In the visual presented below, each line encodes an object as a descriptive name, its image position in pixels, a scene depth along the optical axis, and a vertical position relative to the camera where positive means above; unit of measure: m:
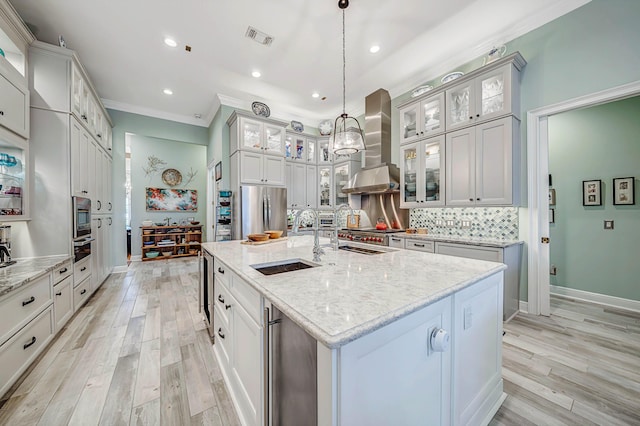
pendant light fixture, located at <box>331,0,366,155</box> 2.35 +0.72
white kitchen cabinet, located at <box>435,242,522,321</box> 2.55 -0.52
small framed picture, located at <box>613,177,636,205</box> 2.86 +0.23
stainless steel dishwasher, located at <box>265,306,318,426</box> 0.86 -0.64
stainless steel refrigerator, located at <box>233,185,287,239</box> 4.15 +0.05
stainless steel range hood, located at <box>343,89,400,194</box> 4.11 +1.20
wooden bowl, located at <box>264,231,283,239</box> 2.74 -0.24
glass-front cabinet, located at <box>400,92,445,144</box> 3.32 +1.40
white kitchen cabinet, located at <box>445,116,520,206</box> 2.72 +0.58
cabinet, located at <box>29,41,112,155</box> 2.48 +1.51
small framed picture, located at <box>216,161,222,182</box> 4.70 +0.88
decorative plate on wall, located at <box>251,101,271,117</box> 4.53 +2.02
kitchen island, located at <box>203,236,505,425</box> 0.72 -0.49
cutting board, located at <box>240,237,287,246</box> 2.37 -0.29
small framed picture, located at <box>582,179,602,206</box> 3.07 +0.24
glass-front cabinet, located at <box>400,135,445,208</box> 3.34 +0.59
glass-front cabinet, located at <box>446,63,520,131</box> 2.72 +1.41
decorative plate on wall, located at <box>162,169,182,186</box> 6.75 +1.08
